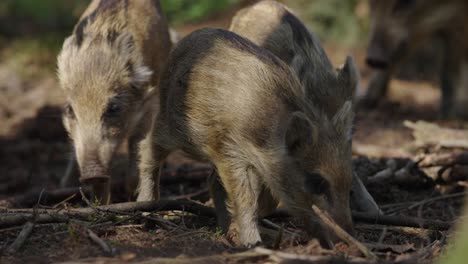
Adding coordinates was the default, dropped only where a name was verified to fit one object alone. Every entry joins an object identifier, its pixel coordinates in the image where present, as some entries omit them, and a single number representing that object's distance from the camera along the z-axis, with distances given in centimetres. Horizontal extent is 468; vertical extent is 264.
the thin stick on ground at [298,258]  711
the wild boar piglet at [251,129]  843
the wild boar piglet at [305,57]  1059
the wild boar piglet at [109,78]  1196
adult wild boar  1797
